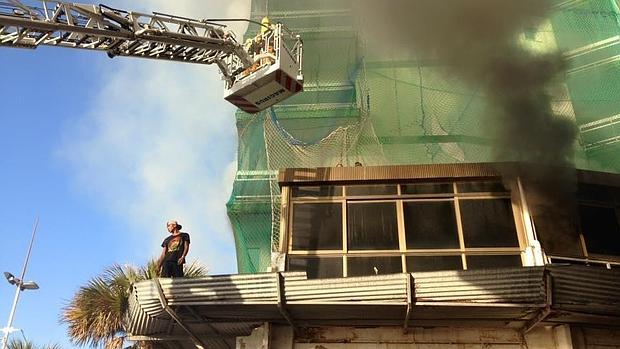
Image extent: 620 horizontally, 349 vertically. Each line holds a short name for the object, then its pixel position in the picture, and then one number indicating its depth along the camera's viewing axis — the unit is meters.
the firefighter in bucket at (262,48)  8.26
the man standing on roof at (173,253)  8.21
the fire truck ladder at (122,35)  7.20
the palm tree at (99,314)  11.83
